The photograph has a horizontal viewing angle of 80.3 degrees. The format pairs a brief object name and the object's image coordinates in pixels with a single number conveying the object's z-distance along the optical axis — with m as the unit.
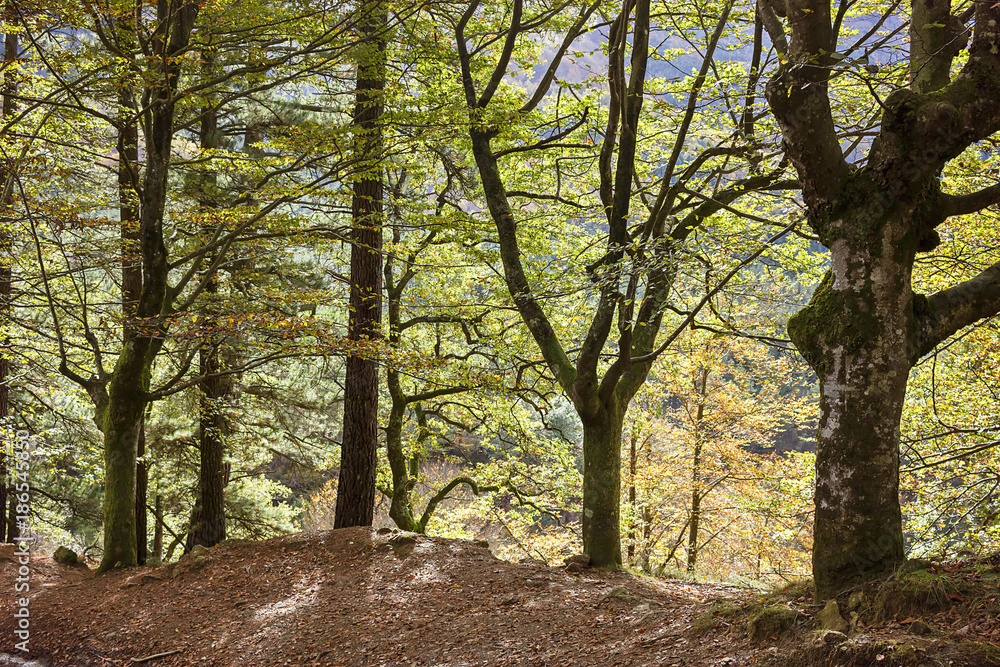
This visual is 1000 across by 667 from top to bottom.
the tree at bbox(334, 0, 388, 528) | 8.06
